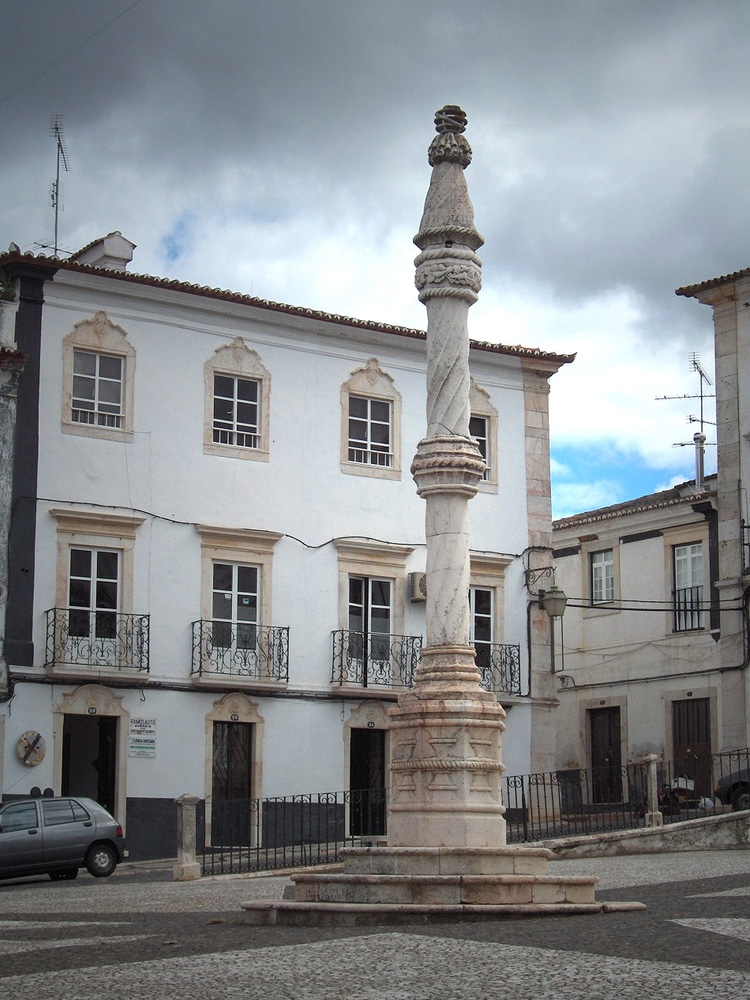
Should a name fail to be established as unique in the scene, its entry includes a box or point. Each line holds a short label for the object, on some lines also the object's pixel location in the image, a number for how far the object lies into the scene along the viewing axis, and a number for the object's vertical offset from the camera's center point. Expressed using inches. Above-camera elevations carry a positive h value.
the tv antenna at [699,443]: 1323.8 +240.0
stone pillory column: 527.5 +45.6
